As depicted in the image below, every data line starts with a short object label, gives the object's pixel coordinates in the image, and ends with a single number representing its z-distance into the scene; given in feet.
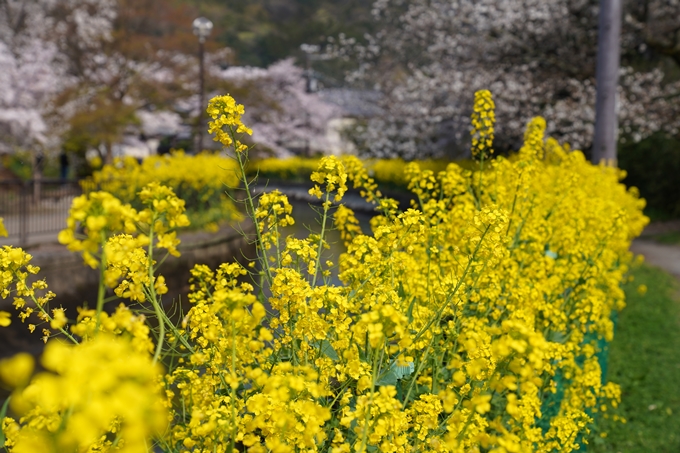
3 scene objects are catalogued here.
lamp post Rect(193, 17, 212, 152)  48.89
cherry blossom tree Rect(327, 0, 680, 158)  40.60
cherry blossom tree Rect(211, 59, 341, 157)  91.20
